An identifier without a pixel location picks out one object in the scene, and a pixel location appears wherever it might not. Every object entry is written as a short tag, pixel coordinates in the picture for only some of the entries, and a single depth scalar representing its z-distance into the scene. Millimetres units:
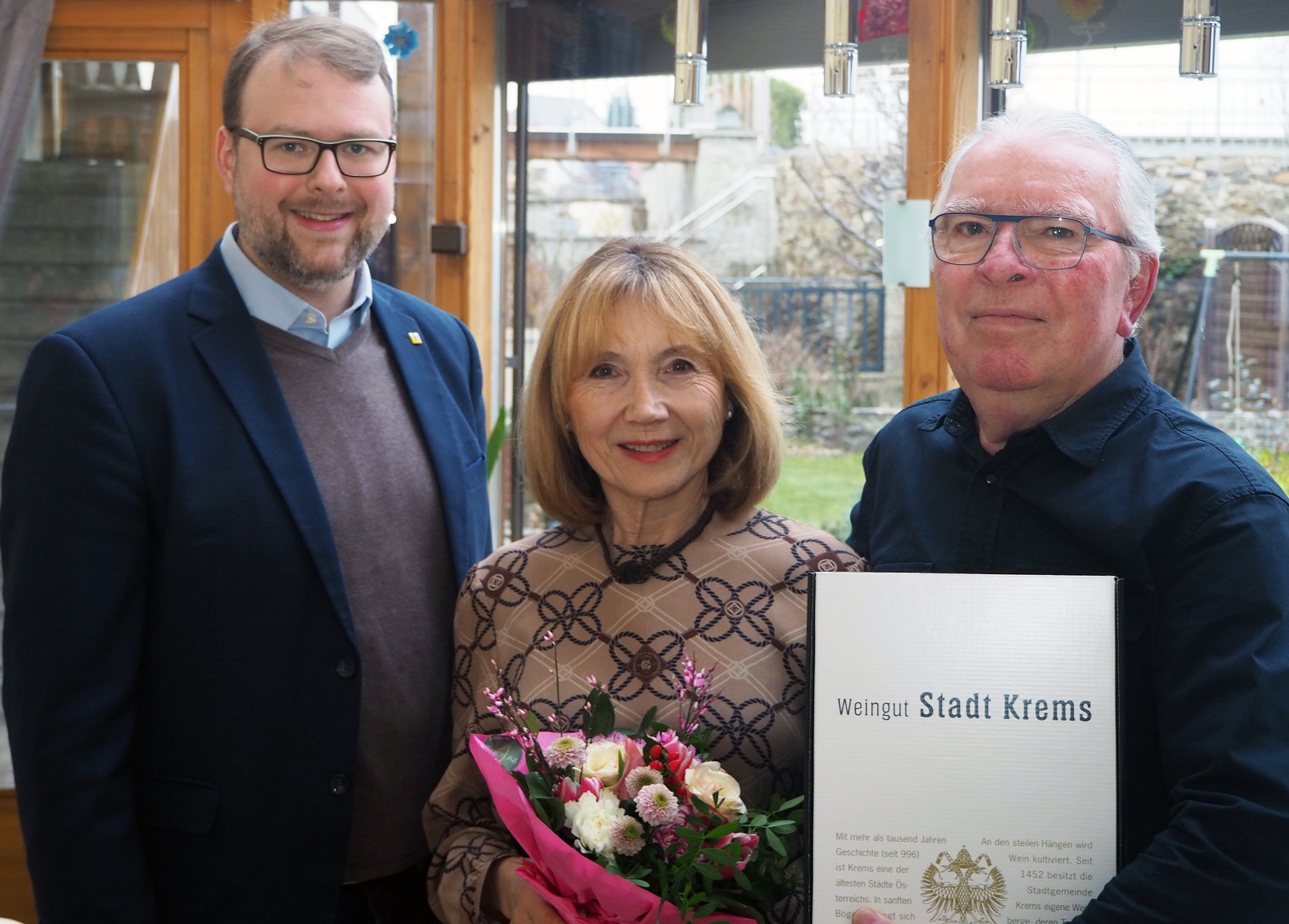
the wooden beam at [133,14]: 3383
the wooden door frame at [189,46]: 3391
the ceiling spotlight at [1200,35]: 1793
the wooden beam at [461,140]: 3471
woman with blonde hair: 1764
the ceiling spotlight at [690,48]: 1898
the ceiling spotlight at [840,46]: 1879
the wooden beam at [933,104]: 3104
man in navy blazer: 1873
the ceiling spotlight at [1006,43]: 1889
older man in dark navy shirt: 1332
